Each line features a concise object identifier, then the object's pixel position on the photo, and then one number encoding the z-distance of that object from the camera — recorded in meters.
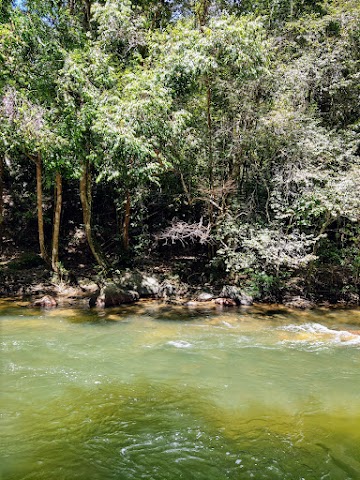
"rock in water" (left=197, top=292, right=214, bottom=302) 10.91
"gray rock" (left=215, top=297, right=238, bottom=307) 10.47
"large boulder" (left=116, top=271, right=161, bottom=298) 11.15
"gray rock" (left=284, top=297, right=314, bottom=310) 10.36
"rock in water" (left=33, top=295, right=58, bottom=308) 9.88
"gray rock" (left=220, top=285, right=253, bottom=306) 10.61
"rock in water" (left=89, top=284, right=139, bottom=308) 10.05
